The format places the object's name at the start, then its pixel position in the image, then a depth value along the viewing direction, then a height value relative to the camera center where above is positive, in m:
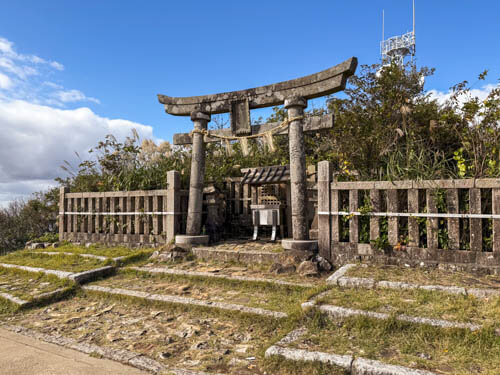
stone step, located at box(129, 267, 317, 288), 5.08 -1.27
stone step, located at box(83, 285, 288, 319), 4.10 -1.40
